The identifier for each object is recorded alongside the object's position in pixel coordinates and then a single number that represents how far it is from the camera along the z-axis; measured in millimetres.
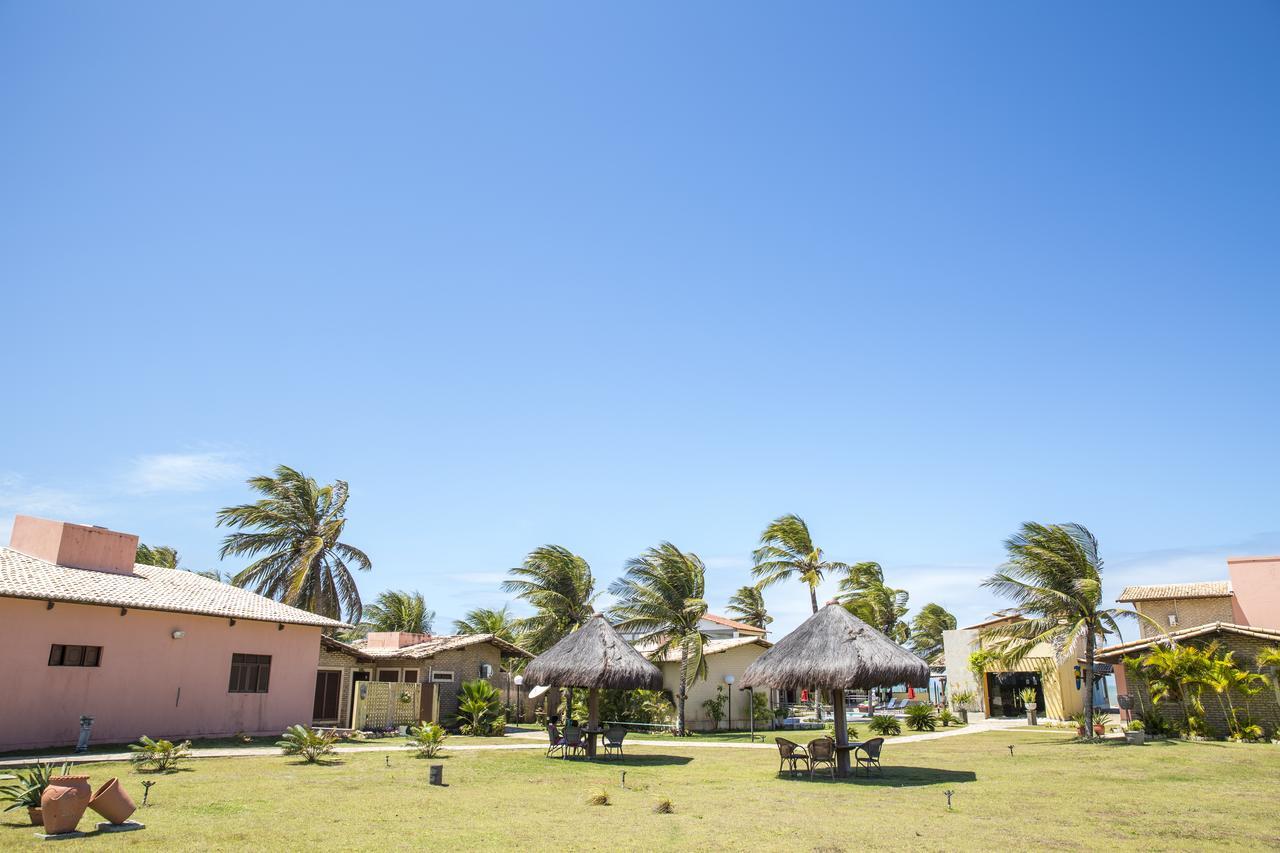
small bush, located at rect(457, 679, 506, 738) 25859
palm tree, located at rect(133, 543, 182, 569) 40469
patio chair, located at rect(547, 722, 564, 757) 19234
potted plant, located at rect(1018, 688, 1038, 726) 32688
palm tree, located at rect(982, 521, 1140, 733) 24516
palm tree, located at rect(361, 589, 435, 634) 47969
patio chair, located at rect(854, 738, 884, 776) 16003
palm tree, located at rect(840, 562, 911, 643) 35719
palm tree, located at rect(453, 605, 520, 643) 41781
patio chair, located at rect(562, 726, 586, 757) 19047
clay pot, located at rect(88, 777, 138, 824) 9252
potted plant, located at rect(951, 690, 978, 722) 38312
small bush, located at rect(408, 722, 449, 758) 18562
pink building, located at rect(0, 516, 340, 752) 18000
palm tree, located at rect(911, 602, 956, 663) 64894
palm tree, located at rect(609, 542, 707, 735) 29797
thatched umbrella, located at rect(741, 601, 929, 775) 16375
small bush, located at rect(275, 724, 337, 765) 17078
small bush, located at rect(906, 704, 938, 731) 30359
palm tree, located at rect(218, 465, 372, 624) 34969
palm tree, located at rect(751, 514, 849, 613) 35938
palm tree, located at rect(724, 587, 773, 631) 52812
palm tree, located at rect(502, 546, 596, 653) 34938
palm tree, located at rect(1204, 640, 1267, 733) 21984
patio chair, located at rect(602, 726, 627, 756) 19016
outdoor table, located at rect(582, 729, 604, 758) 19609
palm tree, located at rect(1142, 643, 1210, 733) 22438
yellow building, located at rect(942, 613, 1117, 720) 33875
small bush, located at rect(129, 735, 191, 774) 15000
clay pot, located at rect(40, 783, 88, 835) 8766
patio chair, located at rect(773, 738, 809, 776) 16297
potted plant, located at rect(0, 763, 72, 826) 9273
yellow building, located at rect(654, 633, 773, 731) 31469
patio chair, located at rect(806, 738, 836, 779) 15750
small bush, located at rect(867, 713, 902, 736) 27297
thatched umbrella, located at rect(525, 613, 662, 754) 19656
